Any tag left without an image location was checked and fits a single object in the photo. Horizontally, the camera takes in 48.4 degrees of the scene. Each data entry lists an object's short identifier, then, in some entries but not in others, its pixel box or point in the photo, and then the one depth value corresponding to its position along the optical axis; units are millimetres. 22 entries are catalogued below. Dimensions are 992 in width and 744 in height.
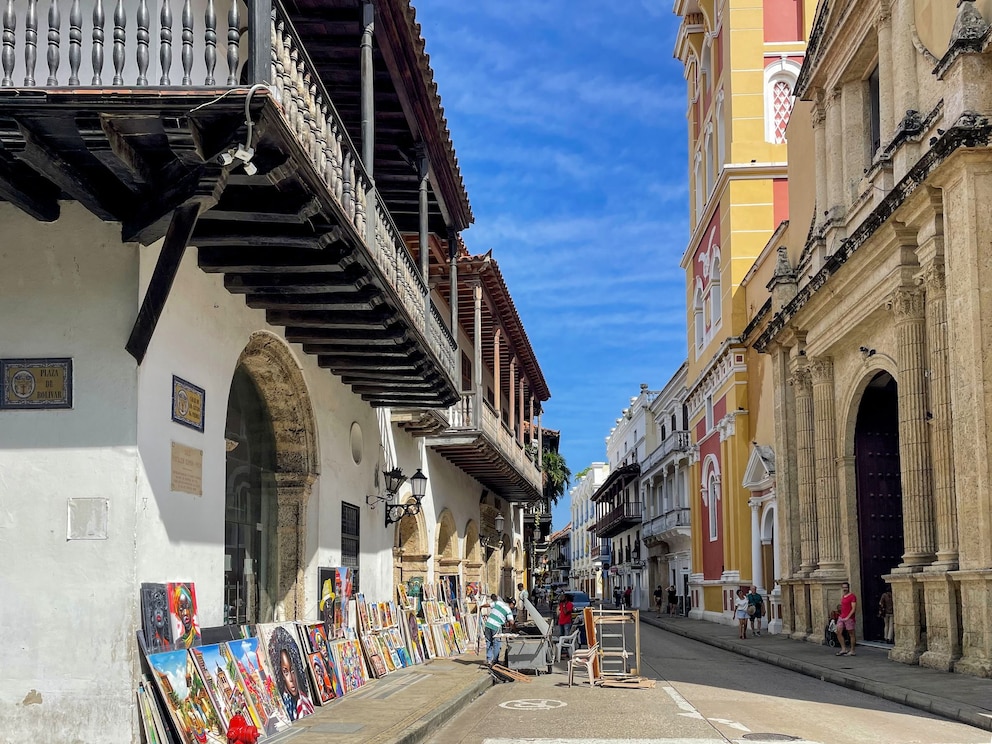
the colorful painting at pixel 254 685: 9445
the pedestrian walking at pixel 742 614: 26391
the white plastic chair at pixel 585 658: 15211
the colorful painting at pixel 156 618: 8422
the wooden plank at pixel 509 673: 16125
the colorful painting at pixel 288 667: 10711
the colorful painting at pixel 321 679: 11992
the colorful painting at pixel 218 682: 8805
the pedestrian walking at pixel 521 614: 33641
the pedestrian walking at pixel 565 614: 20328
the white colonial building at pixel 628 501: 64750
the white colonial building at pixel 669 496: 48469
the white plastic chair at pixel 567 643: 16922
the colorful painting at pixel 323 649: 12281
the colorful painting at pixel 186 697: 8234
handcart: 17047
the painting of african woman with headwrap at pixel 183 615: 8930
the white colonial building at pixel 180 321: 7441
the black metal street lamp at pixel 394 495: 17656
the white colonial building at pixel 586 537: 98750
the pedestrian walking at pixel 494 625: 16109
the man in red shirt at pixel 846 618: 20047
